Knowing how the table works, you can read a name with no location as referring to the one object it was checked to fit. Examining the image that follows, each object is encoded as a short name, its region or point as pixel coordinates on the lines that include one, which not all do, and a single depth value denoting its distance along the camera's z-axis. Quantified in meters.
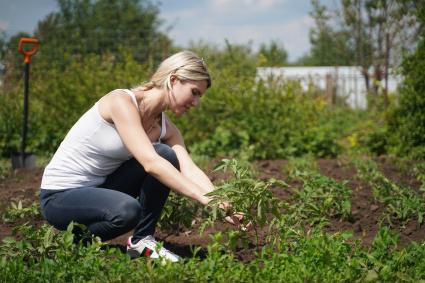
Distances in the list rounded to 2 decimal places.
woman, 3.55
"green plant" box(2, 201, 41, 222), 4.95
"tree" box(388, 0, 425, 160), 8.16
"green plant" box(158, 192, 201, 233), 4.33
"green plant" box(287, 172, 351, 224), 4.65
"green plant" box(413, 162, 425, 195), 6.34
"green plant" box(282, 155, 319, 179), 7.04
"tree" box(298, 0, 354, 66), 15.61
